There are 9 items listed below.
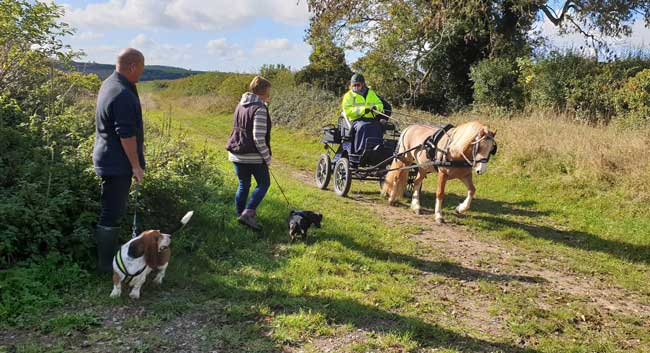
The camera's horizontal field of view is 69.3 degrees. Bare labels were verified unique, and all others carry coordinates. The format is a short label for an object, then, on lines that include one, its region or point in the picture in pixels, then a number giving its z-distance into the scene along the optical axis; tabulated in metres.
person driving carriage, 8.73
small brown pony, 6.75
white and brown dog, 4.31
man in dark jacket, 4.18
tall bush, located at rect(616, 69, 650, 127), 11.36
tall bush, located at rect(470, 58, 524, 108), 15.57
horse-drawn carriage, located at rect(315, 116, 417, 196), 8.81
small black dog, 6.06
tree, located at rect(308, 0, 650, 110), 15.59
